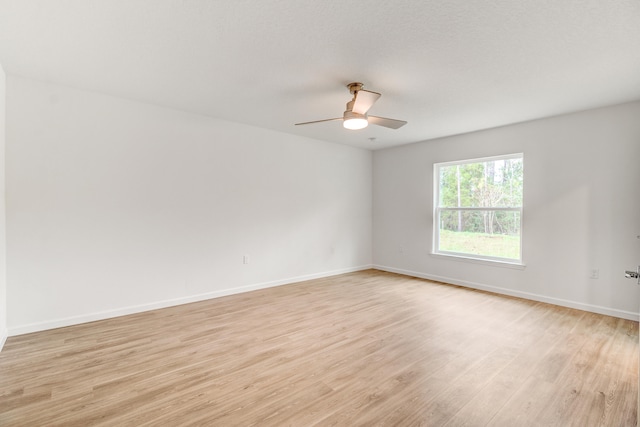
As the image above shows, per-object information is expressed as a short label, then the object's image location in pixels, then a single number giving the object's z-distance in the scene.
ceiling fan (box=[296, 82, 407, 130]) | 2.68
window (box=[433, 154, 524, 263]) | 4.38
